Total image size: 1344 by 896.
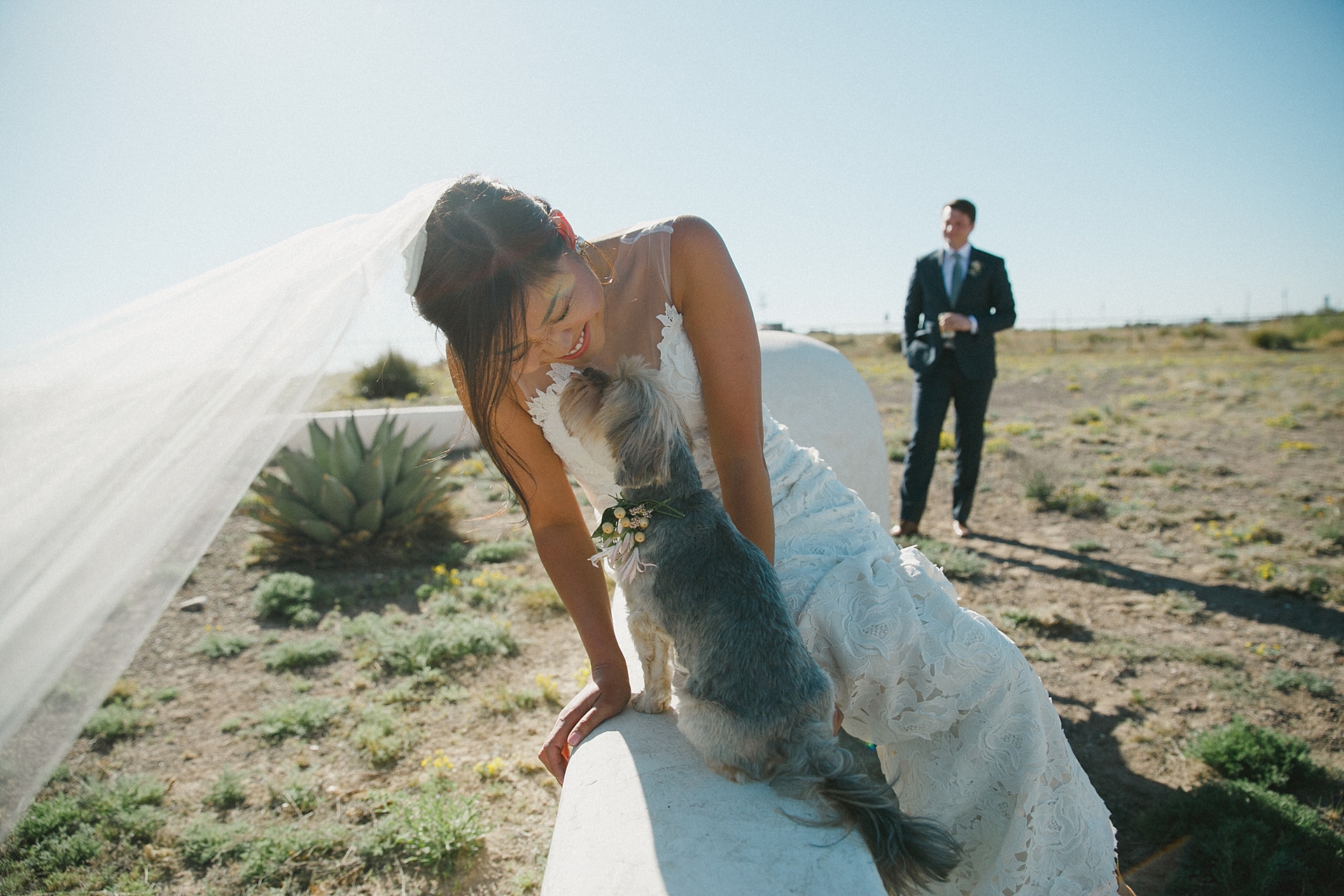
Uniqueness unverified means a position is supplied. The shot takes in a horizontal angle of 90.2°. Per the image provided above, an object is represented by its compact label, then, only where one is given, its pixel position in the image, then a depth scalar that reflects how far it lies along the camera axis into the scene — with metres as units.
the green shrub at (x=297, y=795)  3.11
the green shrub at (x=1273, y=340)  28.42
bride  1.96
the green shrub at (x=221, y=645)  4.60
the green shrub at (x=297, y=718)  3.69
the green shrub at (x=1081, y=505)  6.98
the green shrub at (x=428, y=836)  2.78
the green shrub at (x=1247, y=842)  2.53
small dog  1.57
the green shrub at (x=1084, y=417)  12.04
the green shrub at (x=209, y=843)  2.82
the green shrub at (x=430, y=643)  4.38
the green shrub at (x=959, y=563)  5.44
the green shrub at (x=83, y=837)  2.70
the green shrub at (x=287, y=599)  5.06
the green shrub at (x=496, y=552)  6.23
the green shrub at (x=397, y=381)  14.42
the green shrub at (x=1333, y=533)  5.75
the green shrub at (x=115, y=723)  3.69
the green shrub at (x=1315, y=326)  28.88
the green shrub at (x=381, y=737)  3.46
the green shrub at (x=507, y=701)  3.89
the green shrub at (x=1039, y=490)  7.26
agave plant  6.11
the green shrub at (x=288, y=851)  2.72
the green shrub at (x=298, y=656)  4.42
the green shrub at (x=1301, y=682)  3.74
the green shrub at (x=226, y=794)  3.14
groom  6.38
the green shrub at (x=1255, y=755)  3.07
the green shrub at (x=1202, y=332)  35.84
